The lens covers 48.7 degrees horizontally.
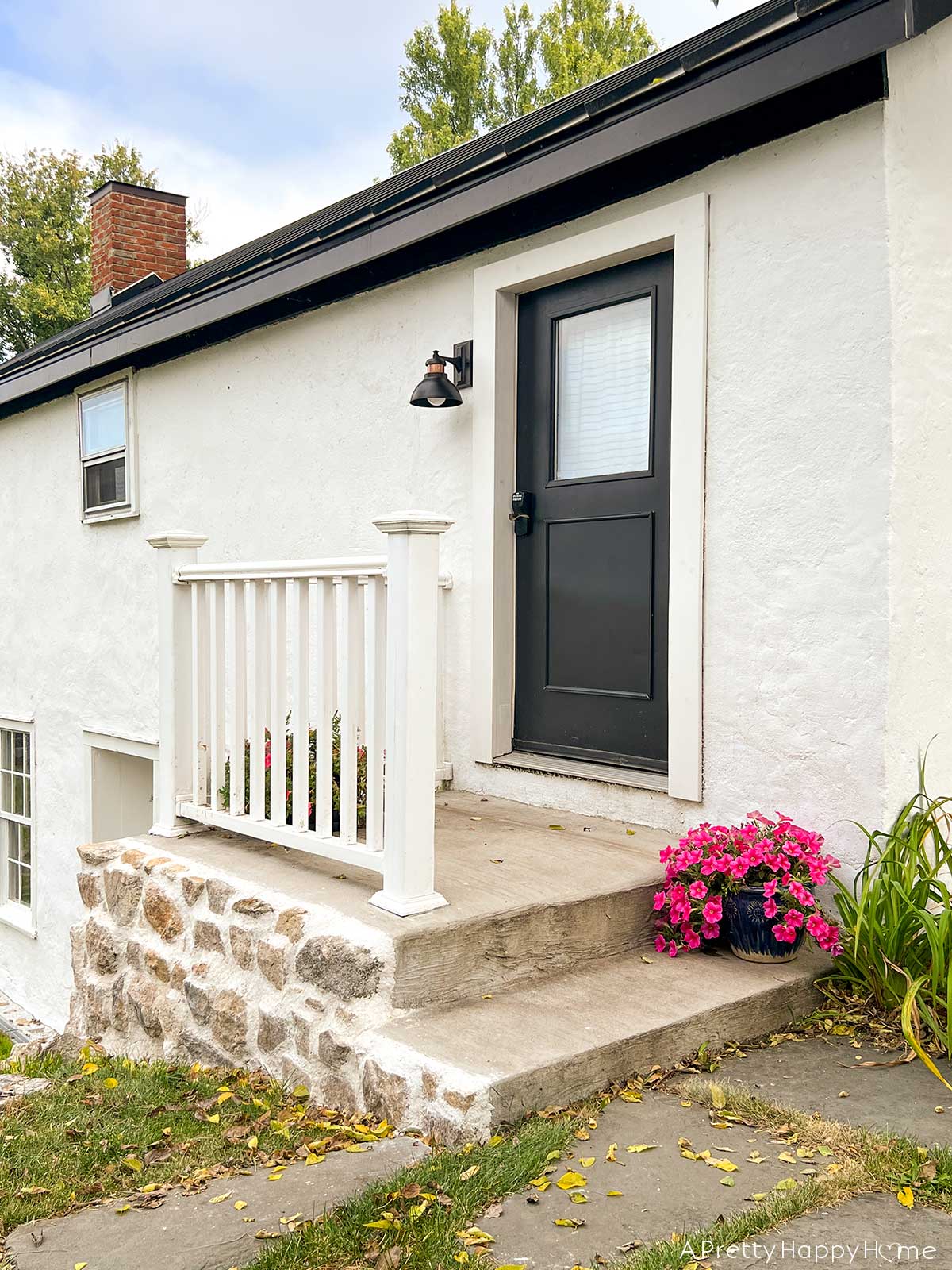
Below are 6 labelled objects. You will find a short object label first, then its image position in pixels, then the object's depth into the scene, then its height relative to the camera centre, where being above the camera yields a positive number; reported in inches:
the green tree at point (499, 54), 940.6 +480.7
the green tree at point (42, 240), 909.8 +305.0
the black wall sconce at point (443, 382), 183.8 +37.0
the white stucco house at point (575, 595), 120.1 -0.7
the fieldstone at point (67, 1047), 157.9 -70.3
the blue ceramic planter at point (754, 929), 128.3 -41.6
